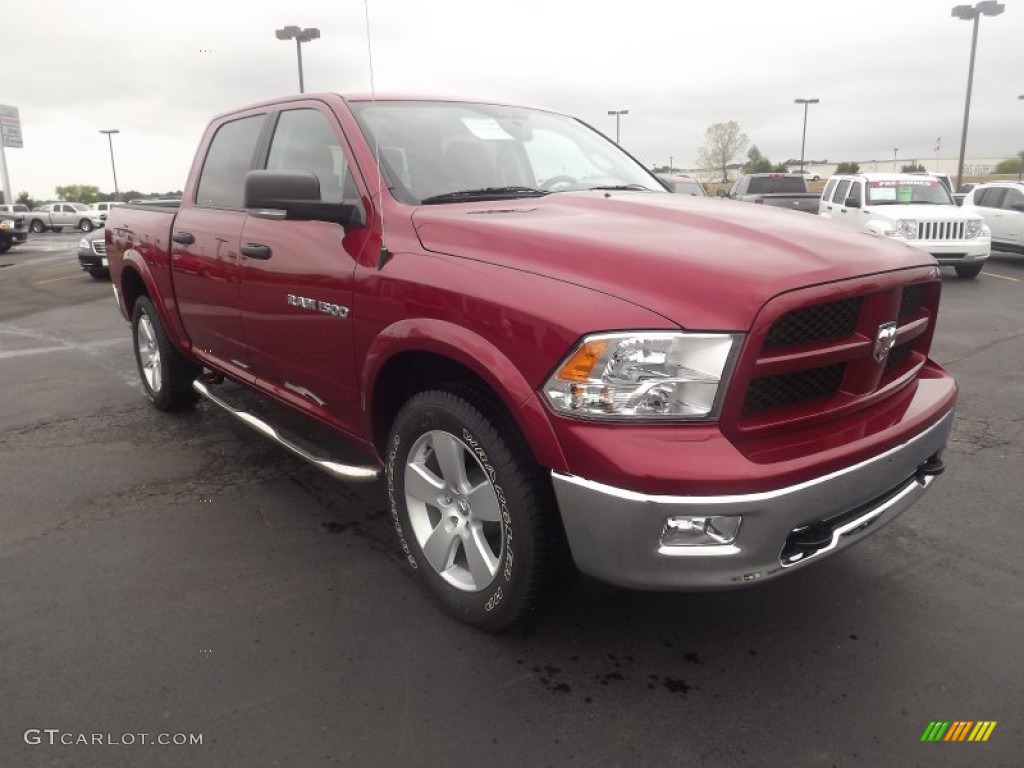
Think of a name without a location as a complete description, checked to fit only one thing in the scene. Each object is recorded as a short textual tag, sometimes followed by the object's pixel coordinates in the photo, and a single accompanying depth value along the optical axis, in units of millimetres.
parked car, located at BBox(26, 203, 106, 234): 38812
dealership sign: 51562
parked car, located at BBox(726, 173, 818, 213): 18891
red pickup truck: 2121
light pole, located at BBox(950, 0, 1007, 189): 25328
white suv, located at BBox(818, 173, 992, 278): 12492
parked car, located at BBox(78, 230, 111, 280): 14203
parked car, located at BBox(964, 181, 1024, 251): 15195
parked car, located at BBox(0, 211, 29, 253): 23594
